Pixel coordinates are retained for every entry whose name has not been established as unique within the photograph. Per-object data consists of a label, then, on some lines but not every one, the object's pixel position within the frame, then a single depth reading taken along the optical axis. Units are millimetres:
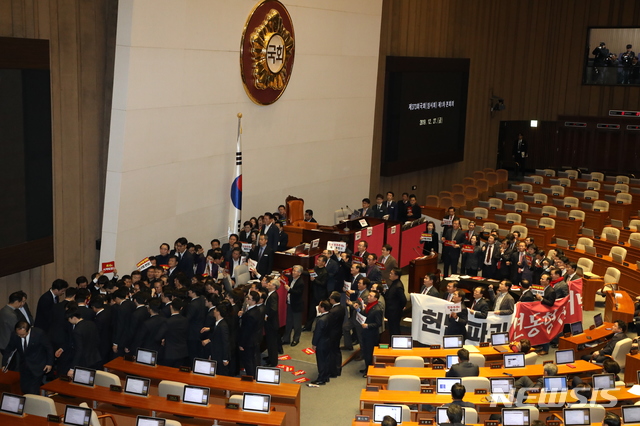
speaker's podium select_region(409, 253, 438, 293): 16078
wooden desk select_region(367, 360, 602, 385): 10664
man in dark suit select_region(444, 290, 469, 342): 12664
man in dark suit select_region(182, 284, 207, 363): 11438
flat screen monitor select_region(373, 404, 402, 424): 9125
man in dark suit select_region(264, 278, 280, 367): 12375
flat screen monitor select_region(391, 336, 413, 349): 11820
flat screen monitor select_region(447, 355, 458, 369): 10922
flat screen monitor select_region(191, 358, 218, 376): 10203
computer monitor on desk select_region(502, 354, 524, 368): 11148
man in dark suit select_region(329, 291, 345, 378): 11930
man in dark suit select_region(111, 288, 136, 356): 11266
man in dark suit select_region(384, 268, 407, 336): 13294
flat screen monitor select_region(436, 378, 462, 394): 9998
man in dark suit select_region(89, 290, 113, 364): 11133
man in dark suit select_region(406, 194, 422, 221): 19578
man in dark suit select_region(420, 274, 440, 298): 13219
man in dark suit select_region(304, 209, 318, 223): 17625
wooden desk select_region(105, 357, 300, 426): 9719
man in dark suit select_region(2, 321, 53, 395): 10250
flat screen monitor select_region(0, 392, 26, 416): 8742
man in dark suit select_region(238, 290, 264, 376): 11547
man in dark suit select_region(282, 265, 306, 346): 13453
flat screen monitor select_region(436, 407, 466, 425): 8781
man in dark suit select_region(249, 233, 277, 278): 14656
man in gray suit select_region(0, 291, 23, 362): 10820
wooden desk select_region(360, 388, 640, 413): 9750
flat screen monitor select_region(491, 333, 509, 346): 12008
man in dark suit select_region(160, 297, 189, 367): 11055
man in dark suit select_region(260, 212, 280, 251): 15906
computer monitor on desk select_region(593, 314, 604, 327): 13356
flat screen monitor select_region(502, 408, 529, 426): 9016
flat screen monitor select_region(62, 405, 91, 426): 8344
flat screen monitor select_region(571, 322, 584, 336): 13141
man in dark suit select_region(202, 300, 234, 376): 11023
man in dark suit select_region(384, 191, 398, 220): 19469
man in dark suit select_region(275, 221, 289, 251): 16031
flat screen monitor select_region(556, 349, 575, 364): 11588
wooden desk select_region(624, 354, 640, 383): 11938
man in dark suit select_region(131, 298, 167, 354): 11000
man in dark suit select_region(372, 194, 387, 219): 19353
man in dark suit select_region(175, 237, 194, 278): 14242
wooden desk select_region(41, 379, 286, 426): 8984
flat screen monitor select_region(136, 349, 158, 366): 10539
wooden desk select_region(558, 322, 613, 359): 12844
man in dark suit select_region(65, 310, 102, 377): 10531
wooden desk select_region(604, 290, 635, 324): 14680
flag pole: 16609
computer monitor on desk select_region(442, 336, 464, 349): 11891
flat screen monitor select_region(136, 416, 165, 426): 8205
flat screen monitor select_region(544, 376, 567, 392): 10188
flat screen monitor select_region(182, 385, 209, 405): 9328
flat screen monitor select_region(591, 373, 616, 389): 10500
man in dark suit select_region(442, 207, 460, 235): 18094
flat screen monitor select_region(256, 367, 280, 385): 9945
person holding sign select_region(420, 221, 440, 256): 18109
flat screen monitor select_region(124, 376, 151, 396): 9491
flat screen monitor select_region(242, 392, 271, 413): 9172
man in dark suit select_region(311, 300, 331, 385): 11852
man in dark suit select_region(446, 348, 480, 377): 10414
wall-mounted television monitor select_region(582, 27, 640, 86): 26844
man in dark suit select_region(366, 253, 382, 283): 14305
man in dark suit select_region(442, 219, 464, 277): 17605
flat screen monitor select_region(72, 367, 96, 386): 9727
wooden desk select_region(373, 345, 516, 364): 11547
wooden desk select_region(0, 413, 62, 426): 8562
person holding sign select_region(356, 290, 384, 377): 12320
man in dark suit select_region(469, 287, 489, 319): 12648
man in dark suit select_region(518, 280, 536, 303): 13398
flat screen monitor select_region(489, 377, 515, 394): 9930
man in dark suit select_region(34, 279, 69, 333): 11539
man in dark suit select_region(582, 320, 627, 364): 11930
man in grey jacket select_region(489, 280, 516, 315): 12906
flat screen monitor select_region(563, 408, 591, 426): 9180
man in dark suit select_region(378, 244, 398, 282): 15062
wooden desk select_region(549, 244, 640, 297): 16547
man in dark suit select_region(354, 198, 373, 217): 18953
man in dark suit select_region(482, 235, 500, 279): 16781
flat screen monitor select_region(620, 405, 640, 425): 9281
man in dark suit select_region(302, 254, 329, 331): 14109
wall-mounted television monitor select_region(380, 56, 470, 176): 21719
